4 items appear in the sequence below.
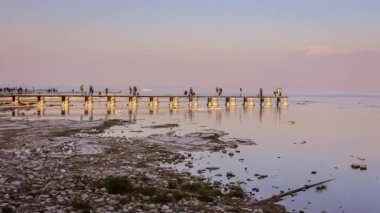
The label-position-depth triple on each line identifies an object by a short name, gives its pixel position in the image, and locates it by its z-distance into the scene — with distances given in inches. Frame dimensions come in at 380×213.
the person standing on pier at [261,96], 4473.2
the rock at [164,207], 561.0
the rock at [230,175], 877.8
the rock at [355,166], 1128.3
